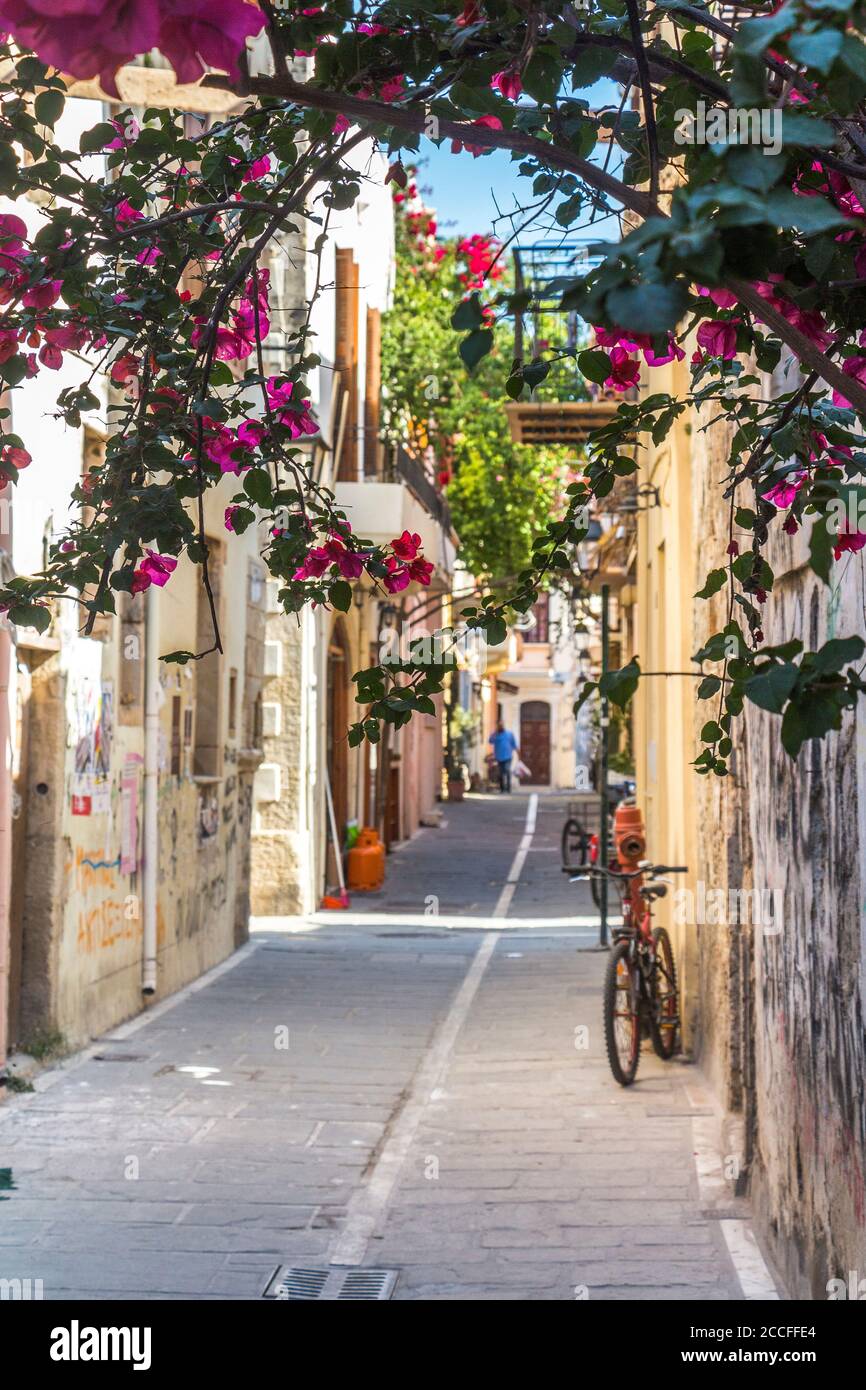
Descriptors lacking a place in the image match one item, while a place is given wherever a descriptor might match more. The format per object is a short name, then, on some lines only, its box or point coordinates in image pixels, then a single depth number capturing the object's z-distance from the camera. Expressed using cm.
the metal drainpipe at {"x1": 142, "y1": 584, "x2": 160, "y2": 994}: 1141
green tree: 2339
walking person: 4628
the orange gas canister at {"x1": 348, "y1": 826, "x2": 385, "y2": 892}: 2008
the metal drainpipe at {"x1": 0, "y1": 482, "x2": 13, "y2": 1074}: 838
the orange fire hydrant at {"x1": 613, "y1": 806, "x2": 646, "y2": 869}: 998
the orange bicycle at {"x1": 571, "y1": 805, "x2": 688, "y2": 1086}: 881
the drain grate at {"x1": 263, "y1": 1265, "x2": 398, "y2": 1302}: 554
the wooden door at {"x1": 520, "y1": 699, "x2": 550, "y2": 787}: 6106
